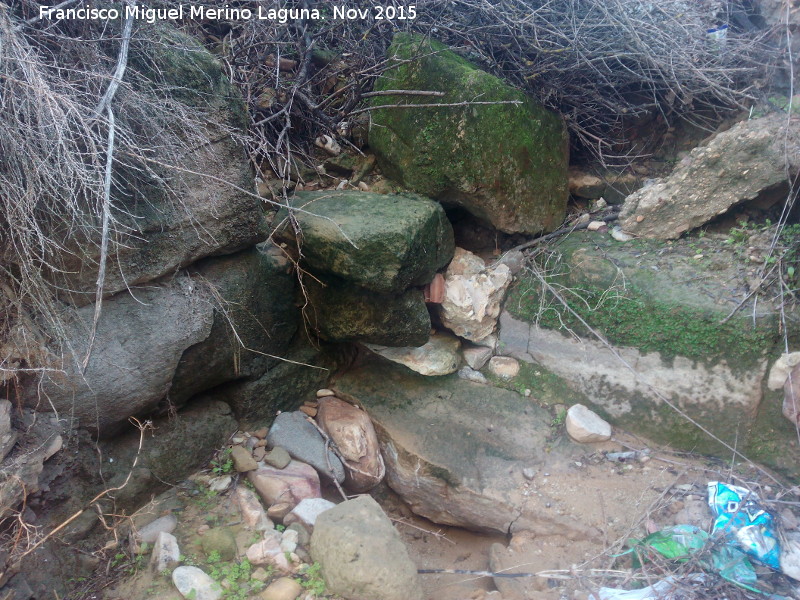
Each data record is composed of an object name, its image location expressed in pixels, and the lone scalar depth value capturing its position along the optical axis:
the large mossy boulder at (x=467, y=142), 3.32
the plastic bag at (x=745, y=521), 2.56
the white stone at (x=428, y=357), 3.47
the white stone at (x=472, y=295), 3.51
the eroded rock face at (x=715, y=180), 3.24
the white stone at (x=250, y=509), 2.69
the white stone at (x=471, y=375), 3.55
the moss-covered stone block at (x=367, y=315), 3.19
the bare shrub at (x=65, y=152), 2.15
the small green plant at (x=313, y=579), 2.39
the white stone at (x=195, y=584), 2.28
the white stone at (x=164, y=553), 2.40
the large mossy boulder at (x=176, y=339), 2.46
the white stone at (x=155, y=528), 2.54
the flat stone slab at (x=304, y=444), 3.14
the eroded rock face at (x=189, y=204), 2.52
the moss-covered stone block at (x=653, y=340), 3.06
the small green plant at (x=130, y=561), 2.42
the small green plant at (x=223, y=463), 2.94
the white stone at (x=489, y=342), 3.63
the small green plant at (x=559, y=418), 3.34
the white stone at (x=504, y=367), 3.54
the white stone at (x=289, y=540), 2.57
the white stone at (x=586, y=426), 3.20
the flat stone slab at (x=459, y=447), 3.12
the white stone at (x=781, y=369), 2.95
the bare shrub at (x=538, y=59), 3.52
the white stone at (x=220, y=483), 2.85
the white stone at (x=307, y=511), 2.72
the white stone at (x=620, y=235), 3.61
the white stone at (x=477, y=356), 3.57
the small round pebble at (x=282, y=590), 2.35
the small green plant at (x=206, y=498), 2.76
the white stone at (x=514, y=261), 3.69
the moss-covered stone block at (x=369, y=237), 2.91
